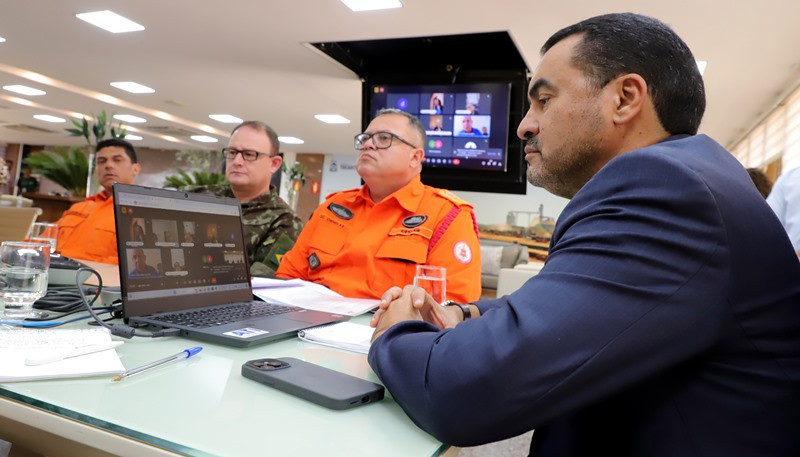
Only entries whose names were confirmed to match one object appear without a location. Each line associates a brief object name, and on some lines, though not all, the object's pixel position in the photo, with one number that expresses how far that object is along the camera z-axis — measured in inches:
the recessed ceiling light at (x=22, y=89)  340.1
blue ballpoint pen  25.9
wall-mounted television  151.4
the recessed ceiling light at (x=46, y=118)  434.2
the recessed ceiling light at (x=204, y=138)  465.0
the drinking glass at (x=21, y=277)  37.3
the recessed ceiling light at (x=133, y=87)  306.0
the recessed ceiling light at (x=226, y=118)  375.2
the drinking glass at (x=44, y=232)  72.0
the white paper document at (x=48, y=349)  24.6
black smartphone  24.8
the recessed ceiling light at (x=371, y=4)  164.4
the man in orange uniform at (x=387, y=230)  72.1
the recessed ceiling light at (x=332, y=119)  345.5
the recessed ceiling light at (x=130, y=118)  395.8
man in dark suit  22.1
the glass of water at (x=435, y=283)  49.8
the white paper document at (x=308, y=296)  51.6
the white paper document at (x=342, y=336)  36.0
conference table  20.2
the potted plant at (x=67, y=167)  288.2
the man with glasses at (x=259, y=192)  92.7
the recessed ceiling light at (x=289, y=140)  443.2
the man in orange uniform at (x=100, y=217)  101.7
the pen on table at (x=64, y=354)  25.5
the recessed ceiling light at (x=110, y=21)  201.4
